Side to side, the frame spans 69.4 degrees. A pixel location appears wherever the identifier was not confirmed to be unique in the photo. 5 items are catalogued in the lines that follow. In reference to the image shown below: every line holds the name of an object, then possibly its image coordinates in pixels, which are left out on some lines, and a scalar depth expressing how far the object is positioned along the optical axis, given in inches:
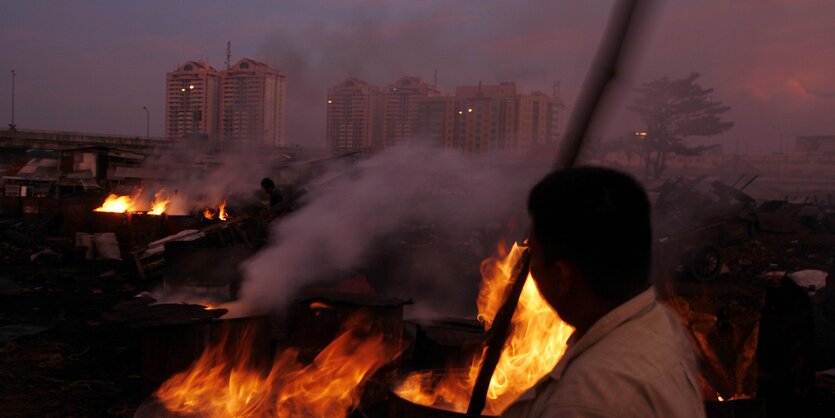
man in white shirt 44.3
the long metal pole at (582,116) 93.4
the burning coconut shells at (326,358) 169.6
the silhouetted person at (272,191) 412.5
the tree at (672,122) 639.8
